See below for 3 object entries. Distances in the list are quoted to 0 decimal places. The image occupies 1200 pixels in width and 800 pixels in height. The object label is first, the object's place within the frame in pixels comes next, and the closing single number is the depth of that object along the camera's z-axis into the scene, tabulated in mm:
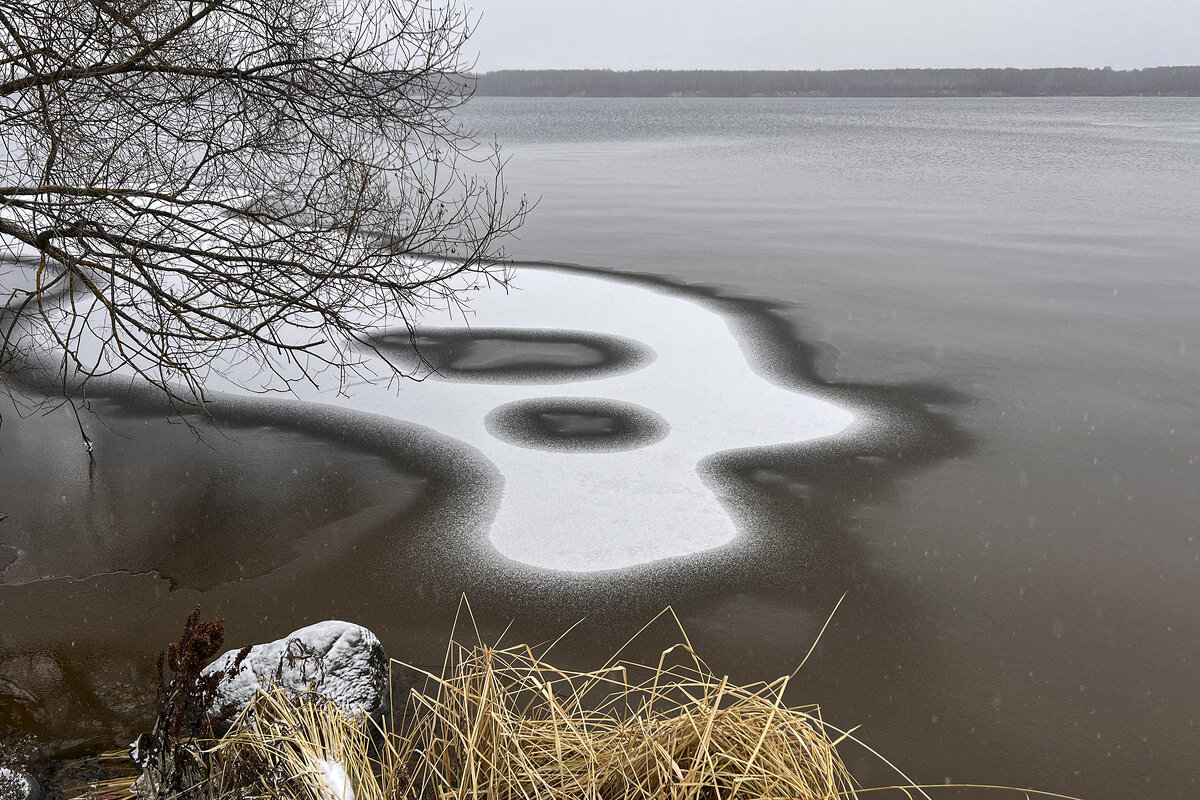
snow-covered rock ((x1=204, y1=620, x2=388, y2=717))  3238
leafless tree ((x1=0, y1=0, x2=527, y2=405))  4250
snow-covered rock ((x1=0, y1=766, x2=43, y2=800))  2549
